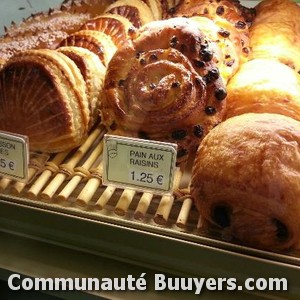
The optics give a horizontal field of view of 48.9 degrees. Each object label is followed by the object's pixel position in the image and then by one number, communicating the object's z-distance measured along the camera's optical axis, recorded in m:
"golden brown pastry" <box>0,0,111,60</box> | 0.43
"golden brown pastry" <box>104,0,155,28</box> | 0.46
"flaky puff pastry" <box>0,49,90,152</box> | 0.34
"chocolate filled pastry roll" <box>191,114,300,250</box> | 0.25
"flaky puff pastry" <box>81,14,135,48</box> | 0.42
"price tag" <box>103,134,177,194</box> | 0.28
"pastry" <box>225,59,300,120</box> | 0.33
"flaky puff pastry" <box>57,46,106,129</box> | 0.37
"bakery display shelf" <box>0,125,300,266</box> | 0.28
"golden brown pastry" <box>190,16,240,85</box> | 0.37
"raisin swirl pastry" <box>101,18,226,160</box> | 0.32
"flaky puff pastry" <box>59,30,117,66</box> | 0.40
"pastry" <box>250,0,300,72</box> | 0.40
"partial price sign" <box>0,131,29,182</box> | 0.31
